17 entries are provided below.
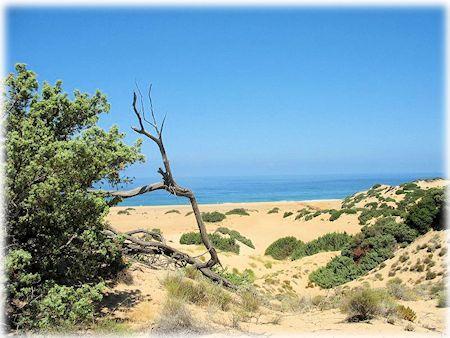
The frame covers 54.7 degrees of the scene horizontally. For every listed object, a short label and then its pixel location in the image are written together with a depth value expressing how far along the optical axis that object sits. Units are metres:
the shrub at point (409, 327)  7.76
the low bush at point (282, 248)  26.66
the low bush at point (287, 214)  41.41
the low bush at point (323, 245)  25.67
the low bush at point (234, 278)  11.60
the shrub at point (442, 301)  10.22
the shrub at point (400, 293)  11.70
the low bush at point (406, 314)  8.57
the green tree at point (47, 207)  6.03
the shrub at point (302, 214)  38.47
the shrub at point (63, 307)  5.91
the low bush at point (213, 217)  40.79
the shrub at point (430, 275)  15.94
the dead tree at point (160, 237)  8.39
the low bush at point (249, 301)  9.20
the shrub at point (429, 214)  20.00
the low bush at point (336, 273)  19.77
